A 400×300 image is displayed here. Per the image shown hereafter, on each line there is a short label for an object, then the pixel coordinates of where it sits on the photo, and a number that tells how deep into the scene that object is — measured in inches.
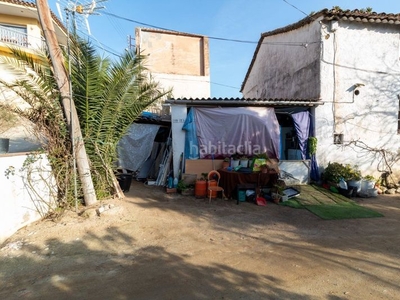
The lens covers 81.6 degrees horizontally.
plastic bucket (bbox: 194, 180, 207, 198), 275.9
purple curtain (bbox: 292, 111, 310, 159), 330.3
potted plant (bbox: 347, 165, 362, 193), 294.2
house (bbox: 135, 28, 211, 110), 633.0
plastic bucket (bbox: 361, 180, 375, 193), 299.8
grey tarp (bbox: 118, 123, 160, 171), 363.9
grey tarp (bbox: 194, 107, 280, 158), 310.7
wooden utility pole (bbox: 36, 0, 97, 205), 199.5
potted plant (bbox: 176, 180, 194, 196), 285.7
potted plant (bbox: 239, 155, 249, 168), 294.7
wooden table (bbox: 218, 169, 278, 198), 272.4
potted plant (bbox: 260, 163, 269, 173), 274.8
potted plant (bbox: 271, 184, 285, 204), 264.7
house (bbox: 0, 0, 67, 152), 473.0
